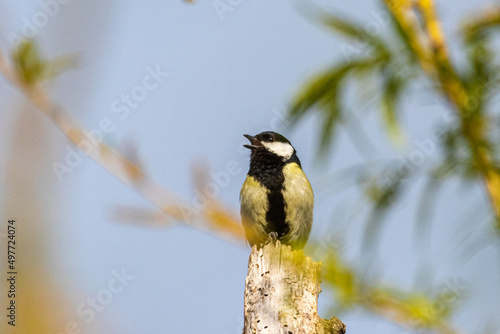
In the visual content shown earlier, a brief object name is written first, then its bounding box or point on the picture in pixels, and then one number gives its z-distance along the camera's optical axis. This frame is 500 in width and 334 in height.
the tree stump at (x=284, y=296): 4.54
